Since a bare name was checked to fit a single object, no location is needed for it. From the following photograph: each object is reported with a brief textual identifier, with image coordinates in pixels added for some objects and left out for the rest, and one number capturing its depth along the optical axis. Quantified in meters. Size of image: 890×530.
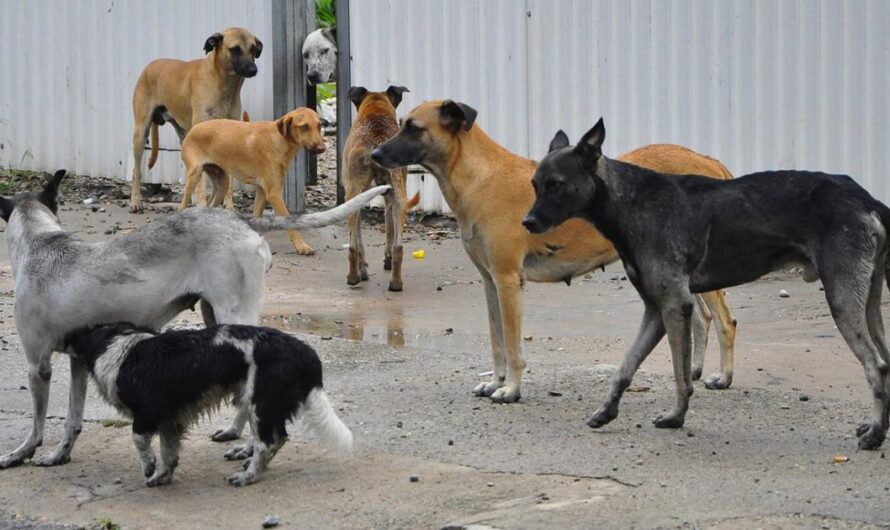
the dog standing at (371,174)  22.93
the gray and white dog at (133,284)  13.36
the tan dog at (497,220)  15.69
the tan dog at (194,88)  28.61
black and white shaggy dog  12.35
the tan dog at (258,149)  25.59
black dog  13.46
